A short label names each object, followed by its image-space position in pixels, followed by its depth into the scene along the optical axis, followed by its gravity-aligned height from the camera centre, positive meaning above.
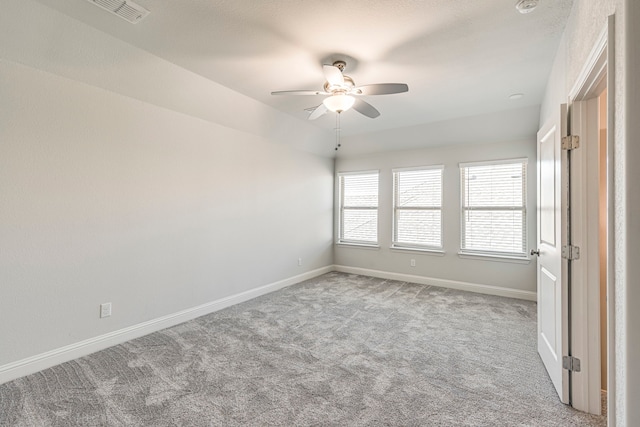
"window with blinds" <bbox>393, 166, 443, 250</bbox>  5.26 +0.16
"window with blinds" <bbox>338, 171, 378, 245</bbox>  5.96 +0.18
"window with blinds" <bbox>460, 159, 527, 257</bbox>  4.56 +0.16
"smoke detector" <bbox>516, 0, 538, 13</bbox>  1.95 +1.44
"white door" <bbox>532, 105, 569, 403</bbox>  2.01 -0.31
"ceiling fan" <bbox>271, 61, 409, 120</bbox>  2.48 +1.13
